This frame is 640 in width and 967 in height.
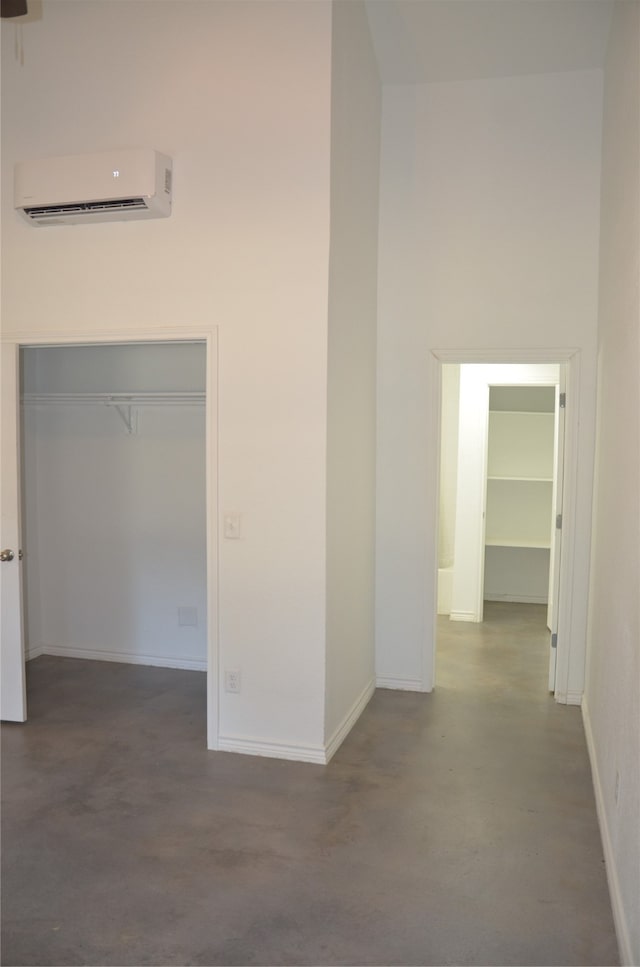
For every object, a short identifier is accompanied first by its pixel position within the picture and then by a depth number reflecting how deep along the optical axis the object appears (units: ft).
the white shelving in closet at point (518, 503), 23.68
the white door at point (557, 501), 14.79
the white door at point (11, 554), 12.78
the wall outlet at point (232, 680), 11.91
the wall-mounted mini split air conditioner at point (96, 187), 11.23
